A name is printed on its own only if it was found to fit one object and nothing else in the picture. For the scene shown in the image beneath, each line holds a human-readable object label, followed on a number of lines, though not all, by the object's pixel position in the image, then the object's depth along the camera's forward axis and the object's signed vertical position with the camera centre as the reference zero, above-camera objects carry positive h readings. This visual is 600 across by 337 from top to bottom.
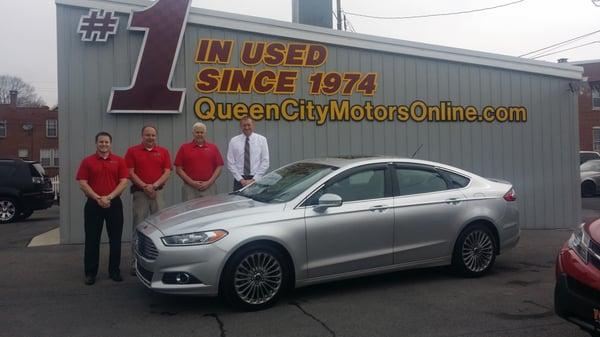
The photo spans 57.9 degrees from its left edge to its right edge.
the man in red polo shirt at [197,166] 7.26 +0.16
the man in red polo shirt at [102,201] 6.34 -0.24
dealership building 9.11 +1.46
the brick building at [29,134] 42.69 +3.83
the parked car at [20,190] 13.50 -0.19
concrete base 9.10 -1.02
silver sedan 5.09 -0.57
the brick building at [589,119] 34.47 +3.03
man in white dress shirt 7.87 +0.30
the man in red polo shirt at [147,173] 6.80 +0.08
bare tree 59.44 +10.51
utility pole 24.20 +7.22
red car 3.65 -0.81
